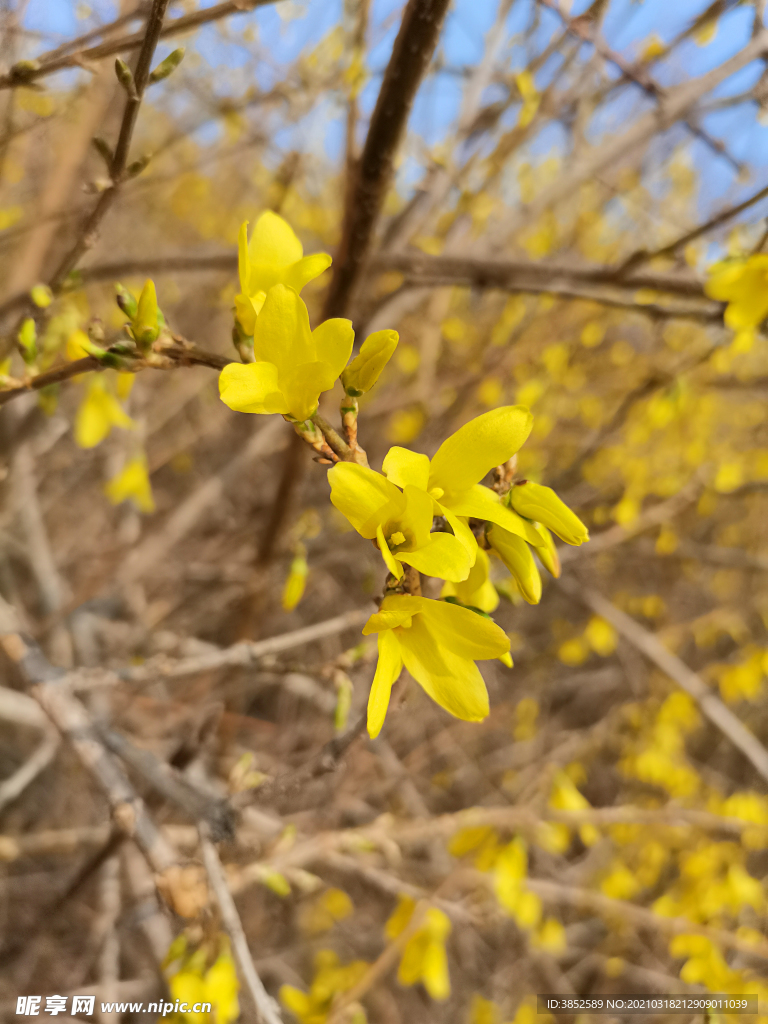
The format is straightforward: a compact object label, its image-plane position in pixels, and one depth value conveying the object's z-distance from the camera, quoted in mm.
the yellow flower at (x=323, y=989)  235
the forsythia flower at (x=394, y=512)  105
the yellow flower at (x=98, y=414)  254
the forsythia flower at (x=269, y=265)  122
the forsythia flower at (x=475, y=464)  113
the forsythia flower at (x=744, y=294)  172
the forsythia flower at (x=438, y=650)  109
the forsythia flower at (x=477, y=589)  125
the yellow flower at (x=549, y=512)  119
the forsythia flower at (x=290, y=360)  108
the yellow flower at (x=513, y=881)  297
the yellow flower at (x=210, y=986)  176
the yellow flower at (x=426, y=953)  290
